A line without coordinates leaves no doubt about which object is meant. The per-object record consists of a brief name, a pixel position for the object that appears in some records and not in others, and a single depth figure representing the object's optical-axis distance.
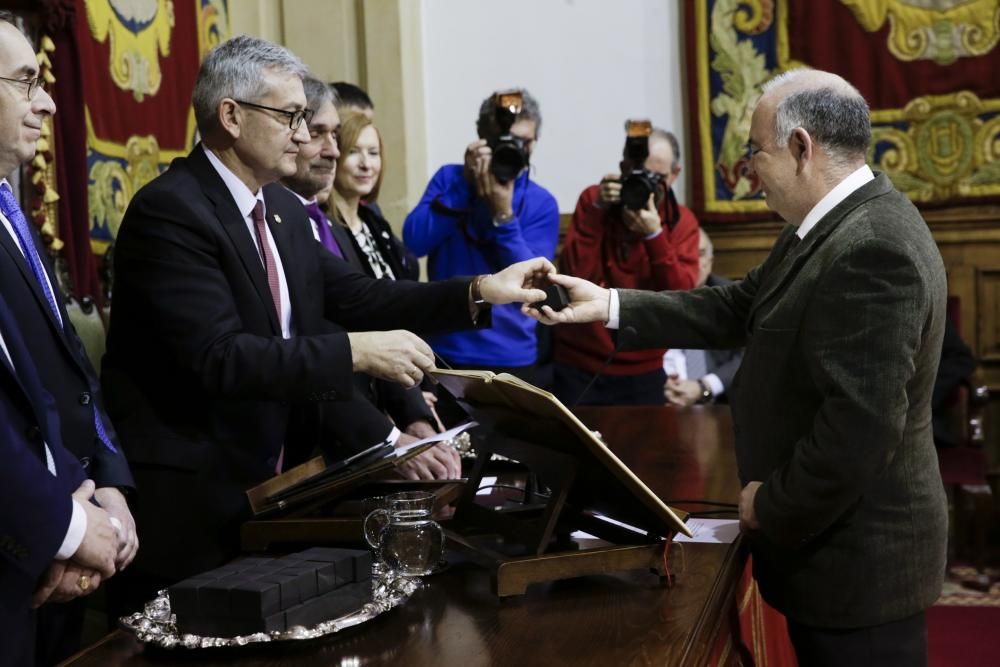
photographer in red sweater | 4.02
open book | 1.71
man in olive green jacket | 1.87
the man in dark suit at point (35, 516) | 1.69
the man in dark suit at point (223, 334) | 2.20
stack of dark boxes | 1.52
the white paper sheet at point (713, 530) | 2.04
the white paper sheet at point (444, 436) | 2.07
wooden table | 1.50
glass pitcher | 1.78
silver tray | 1.50
